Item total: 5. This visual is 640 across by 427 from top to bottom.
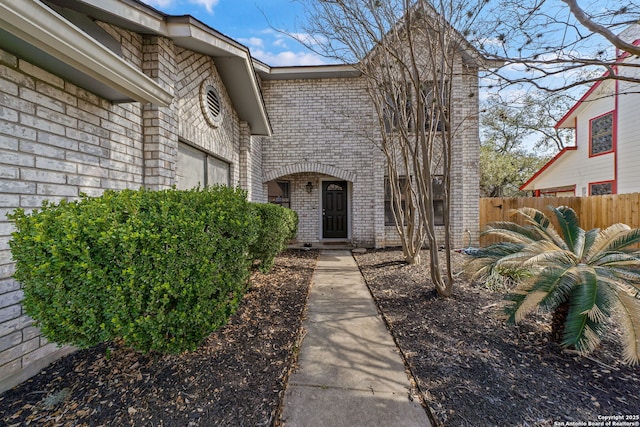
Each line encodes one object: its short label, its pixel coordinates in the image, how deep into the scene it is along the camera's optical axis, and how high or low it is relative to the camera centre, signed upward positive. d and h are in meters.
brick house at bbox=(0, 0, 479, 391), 2.18 +1.22
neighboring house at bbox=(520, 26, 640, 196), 8.66 +2.12
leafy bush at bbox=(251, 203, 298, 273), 4.78 -0.49
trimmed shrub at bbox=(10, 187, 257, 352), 1.83 -0.42
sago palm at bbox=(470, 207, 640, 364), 2.34 -0.66
